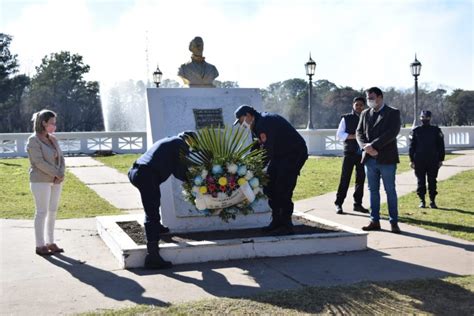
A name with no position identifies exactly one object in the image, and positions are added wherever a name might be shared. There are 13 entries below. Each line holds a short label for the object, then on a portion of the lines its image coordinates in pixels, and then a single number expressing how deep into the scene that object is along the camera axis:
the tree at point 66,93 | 47.88
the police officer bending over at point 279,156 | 6.88
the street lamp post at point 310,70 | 25.02
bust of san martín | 8.81
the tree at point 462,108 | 44.56
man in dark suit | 7.82
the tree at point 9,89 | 44.41
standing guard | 10.11
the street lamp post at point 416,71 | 24.42
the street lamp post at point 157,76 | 31.27
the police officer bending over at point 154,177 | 6.11
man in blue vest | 9.72
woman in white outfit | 6.73
